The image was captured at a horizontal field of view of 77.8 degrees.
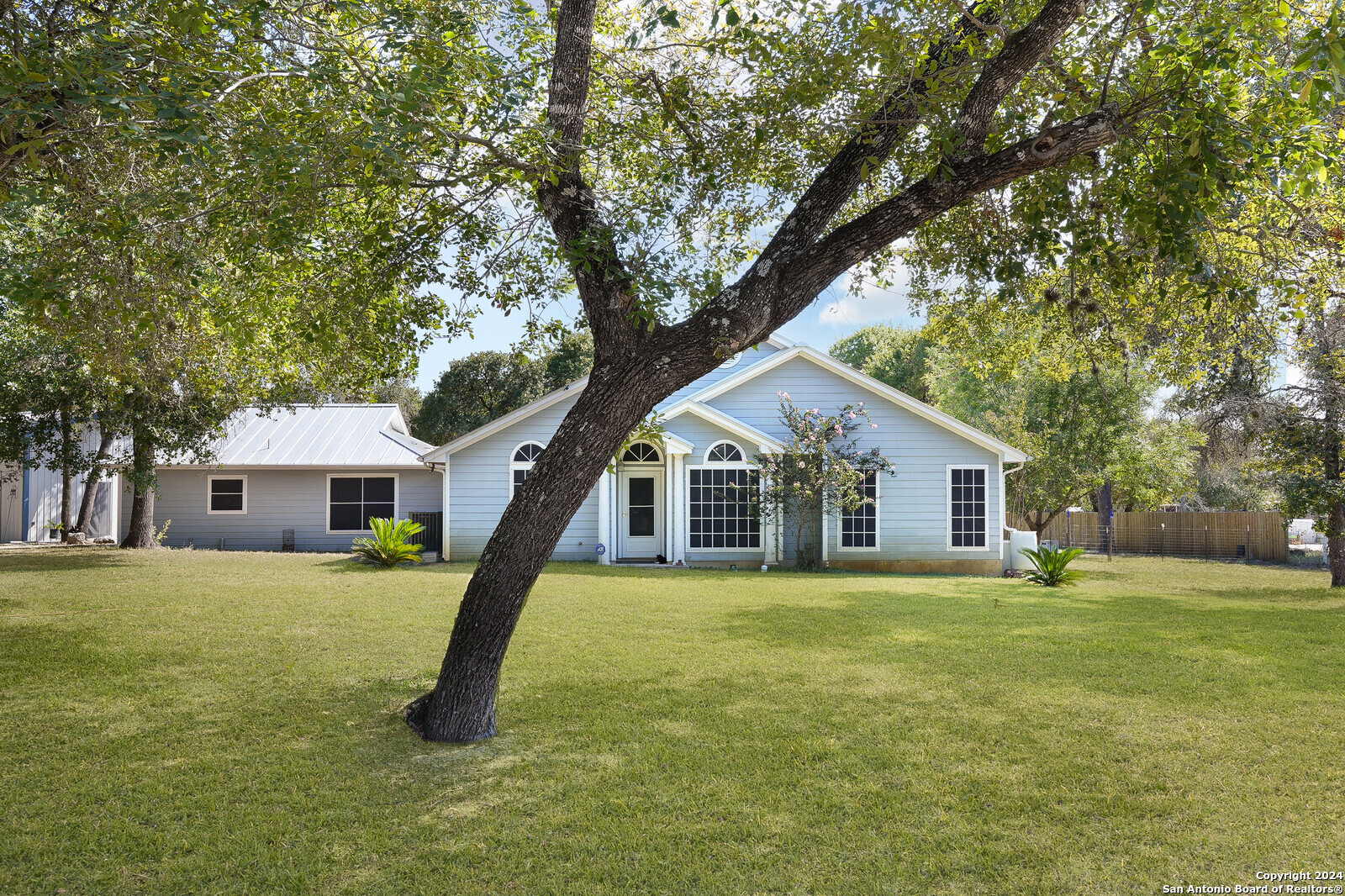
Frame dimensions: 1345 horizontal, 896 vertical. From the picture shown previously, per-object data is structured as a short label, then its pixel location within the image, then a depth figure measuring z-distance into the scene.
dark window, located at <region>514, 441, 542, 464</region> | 17.34
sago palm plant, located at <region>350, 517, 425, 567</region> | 15.85
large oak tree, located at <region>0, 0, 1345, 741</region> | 4.46
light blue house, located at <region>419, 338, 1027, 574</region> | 17.23
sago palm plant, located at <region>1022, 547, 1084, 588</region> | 15.30
